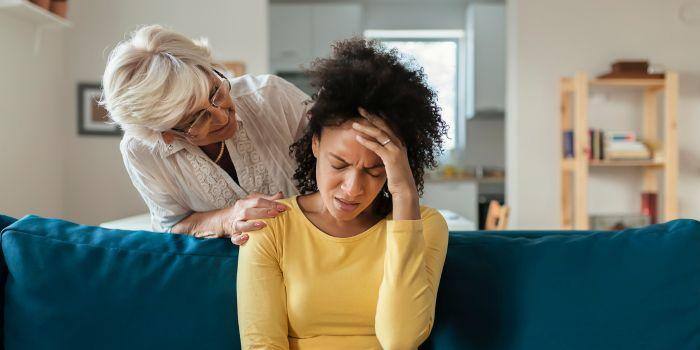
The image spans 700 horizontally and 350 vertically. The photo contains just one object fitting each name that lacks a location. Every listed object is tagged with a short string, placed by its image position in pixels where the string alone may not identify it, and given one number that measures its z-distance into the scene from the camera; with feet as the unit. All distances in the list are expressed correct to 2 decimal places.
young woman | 3.82
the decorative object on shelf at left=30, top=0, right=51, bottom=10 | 12.36
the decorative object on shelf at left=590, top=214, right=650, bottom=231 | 15.31
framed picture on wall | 15.42
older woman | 4.48
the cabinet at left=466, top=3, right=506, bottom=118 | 21.34
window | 23.88
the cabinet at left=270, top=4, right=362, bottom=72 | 21.54
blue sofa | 4.10
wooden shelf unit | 14.49
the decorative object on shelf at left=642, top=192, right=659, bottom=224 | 15.61
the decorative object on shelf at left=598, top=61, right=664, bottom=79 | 14.83
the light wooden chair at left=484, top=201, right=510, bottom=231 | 11.60
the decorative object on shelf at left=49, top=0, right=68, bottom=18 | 13.08
